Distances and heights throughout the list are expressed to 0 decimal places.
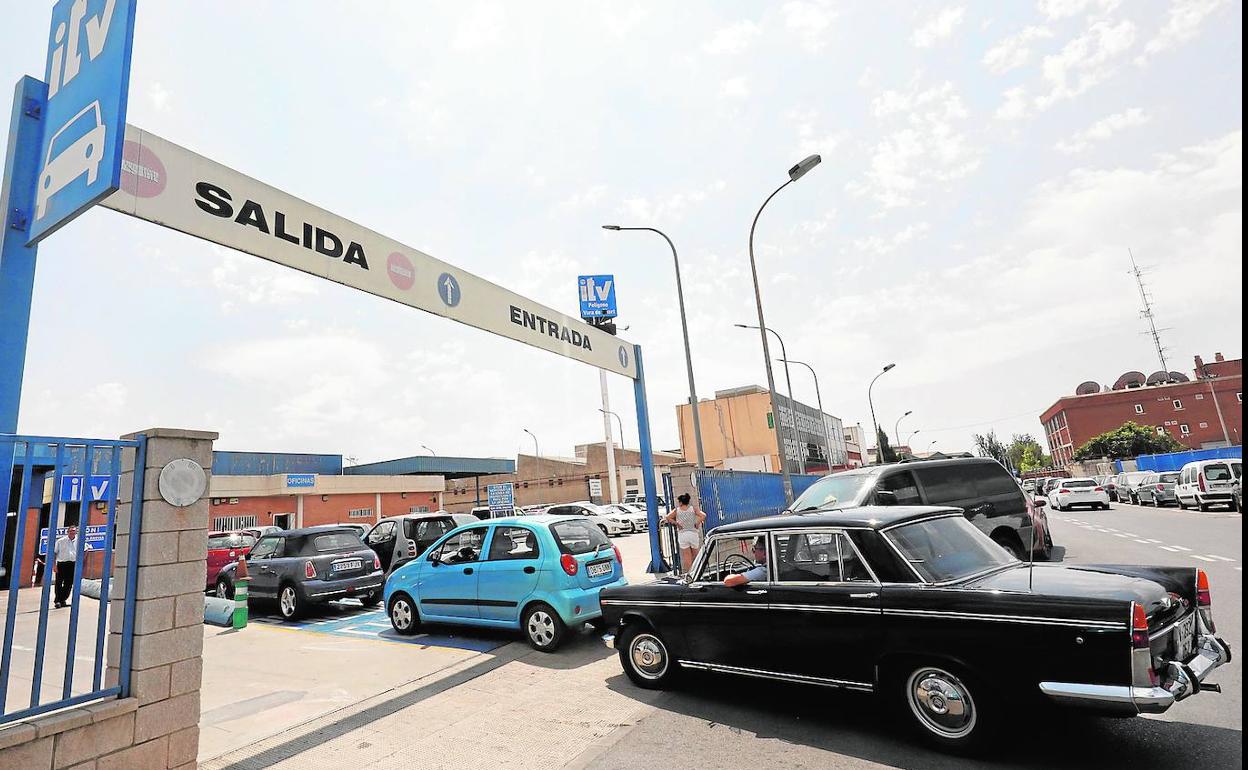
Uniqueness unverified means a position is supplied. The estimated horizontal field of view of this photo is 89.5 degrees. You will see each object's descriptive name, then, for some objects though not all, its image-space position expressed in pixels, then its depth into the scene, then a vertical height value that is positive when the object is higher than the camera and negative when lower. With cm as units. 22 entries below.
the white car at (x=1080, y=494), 2772 -104
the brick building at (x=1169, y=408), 7734 +706
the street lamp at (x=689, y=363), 1764 +402
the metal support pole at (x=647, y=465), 1270 +96
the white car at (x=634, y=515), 2958 -16
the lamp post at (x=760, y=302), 1448 +524
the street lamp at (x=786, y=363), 2917 +624
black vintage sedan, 364 -92
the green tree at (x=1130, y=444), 6531 +227
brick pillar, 404 -39
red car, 1511 -5
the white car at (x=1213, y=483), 2177 -86
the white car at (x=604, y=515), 2770 -2
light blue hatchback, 750 -68
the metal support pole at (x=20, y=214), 471 +265
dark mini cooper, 1029 -45
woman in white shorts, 1066 -32
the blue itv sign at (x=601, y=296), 2009 +695
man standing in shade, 1312 +7
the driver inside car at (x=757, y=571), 512 -58
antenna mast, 7350 +1355
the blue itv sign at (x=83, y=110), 432 +319
